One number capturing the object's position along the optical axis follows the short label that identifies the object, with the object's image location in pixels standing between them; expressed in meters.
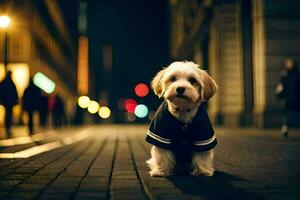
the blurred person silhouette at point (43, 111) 18.67
